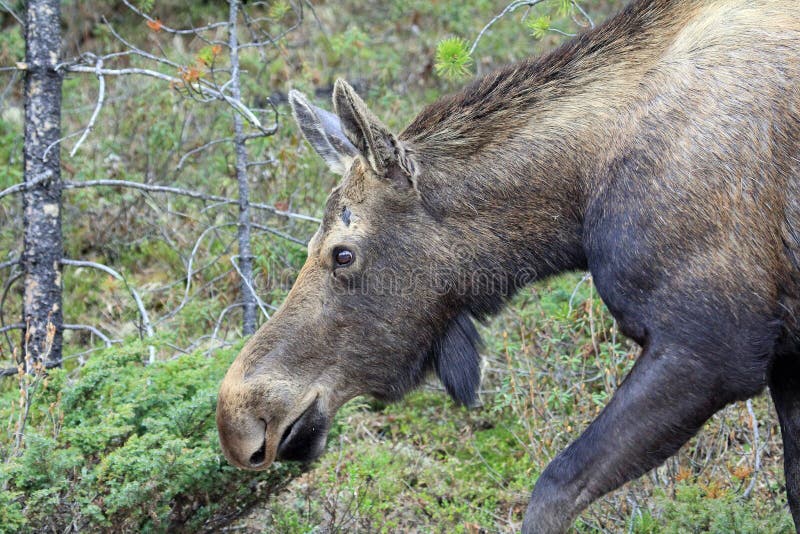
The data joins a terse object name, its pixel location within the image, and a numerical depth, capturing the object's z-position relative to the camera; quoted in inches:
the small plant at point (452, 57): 375.2
